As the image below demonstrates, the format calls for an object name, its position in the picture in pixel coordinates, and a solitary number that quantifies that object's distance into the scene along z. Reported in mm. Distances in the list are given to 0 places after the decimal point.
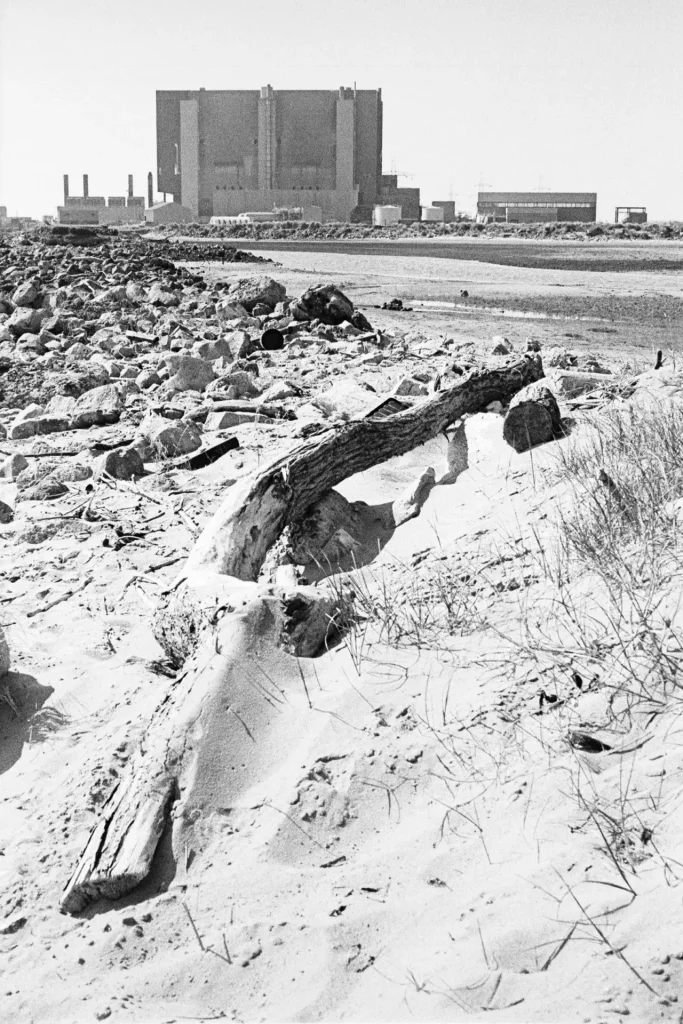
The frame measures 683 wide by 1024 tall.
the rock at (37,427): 6984
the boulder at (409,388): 6598
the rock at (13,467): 5930
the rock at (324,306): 10898
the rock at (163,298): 13602
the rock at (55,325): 11594
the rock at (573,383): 5699
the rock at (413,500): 4543
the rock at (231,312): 12070
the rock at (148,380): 8219
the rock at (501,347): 8359
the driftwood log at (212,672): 2367
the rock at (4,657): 3266
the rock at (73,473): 5617
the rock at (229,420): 6484
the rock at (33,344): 10414
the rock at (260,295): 12445
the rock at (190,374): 7895
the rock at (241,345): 9375
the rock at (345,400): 6469
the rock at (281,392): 7145
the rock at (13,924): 2270
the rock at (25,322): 11494
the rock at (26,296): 13906
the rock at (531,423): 4820
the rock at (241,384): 7484
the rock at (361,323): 10630
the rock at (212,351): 9156
